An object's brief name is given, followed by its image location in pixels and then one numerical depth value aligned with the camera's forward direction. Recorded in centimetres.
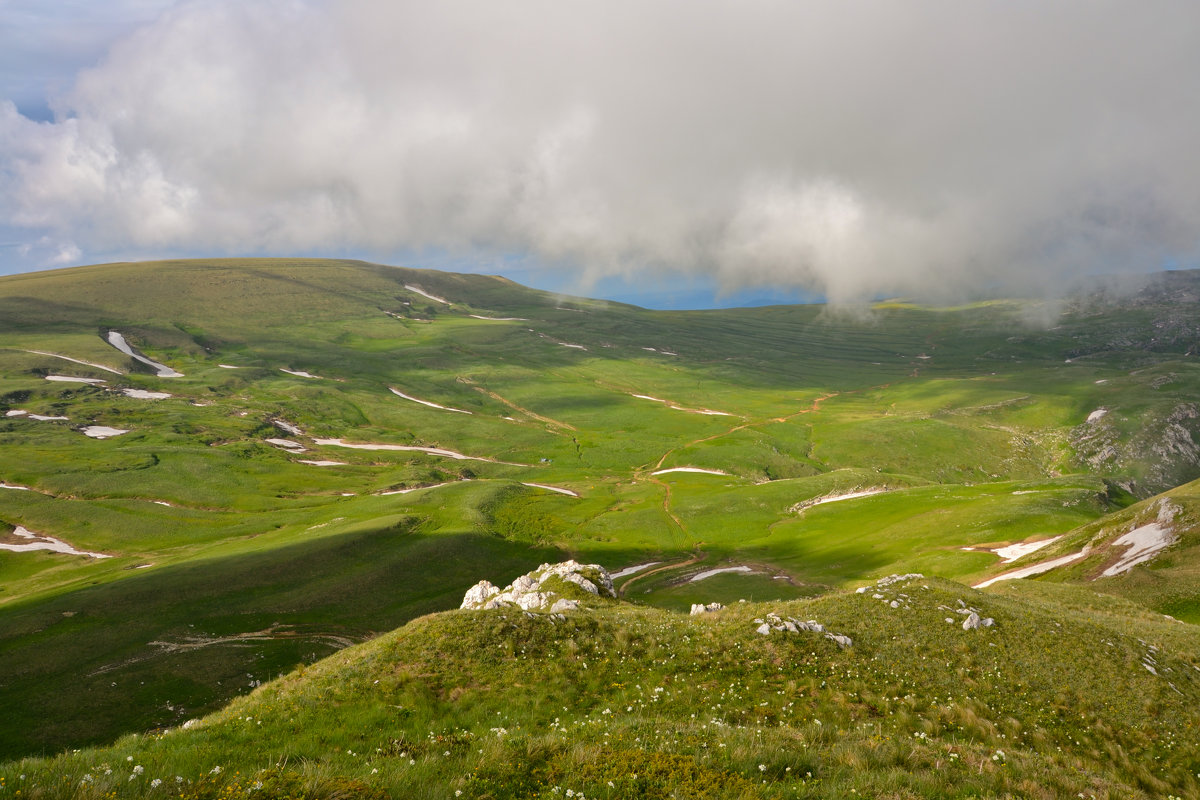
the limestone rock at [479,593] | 4681
